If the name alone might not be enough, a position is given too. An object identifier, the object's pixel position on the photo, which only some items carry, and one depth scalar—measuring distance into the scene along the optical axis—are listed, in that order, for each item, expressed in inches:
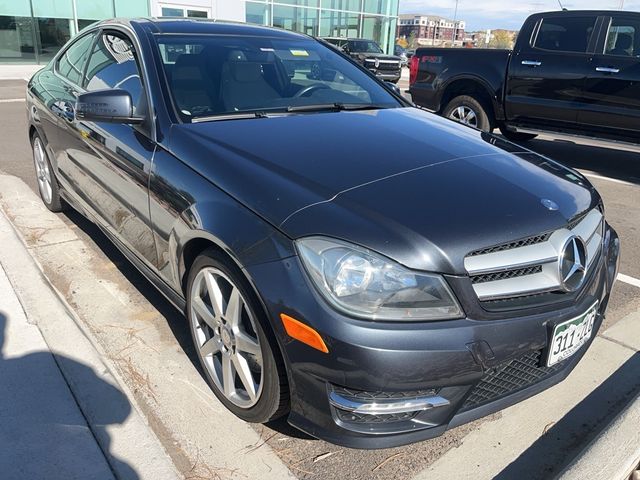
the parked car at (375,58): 800.9
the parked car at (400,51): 1359.5
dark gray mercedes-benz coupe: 76.5
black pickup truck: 263.1
